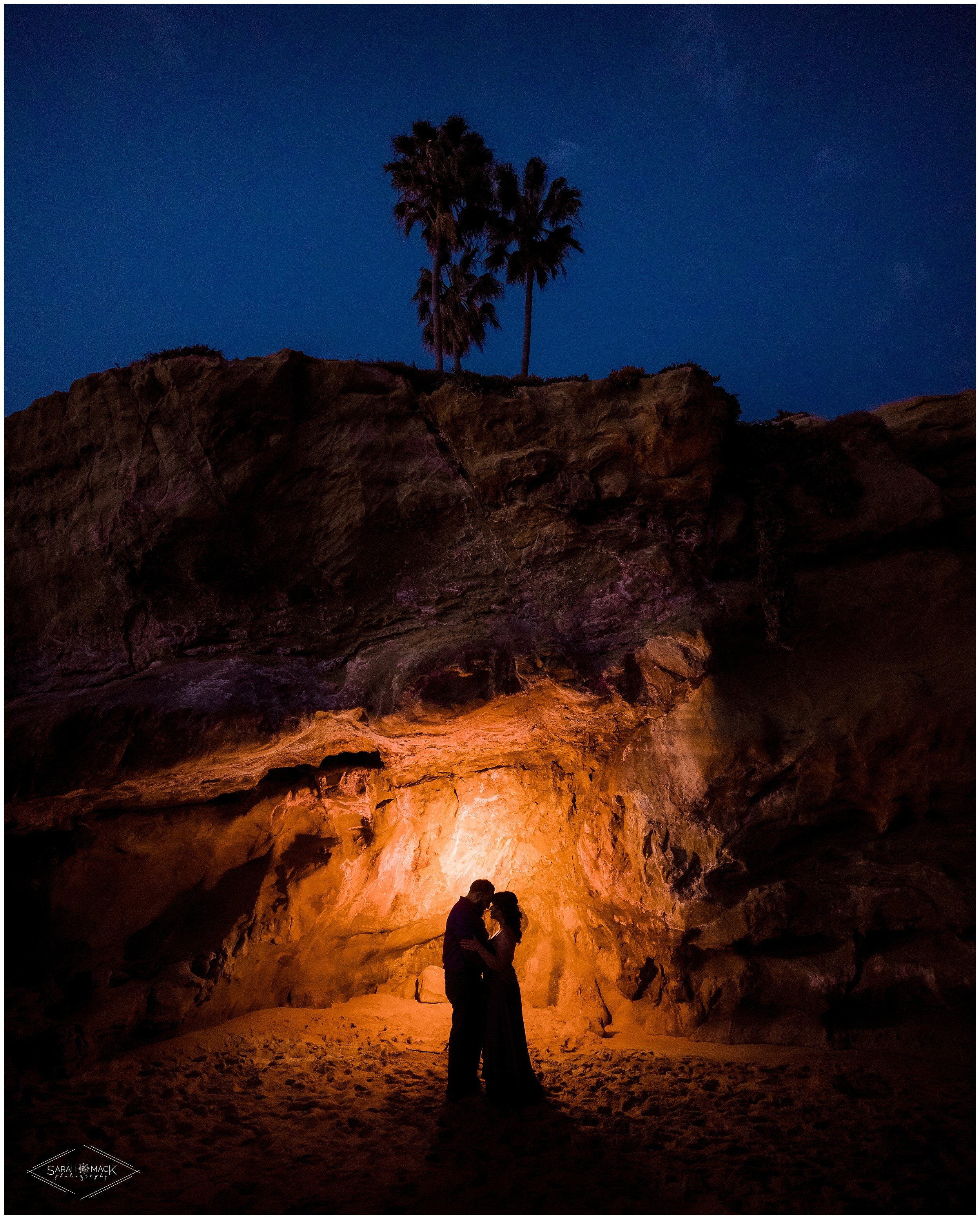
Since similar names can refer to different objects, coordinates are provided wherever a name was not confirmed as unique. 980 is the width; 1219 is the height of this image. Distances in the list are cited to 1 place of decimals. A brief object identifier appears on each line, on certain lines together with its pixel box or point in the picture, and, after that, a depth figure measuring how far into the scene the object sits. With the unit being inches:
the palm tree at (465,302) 797.9
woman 244.5
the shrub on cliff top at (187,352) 318.0
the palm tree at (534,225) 753.0
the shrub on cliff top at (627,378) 321.7
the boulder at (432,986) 411.5
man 253.1
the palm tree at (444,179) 704.4
